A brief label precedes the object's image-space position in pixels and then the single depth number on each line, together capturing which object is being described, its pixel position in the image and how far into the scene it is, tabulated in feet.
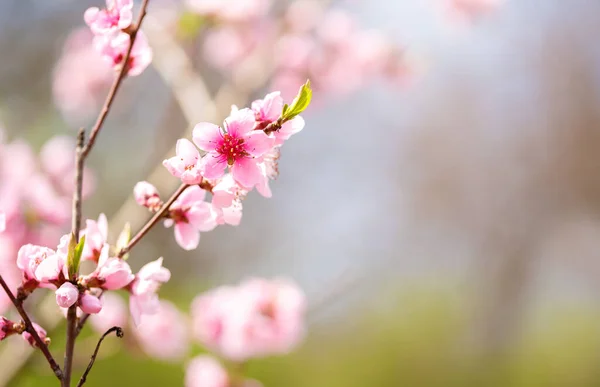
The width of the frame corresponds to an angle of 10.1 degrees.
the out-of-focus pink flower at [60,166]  6.51
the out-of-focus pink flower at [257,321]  6.26
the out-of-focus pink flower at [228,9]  7.73
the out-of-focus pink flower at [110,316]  6.32
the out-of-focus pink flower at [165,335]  6.67
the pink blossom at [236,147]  4.36
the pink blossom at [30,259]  4.36
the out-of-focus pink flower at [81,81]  10.27
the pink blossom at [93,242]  4.44
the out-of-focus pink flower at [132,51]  4.57
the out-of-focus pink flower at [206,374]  6.09
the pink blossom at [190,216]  4.48
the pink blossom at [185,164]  4.36
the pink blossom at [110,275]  4.36
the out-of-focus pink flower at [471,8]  10.87
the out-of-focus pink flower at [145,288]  4.44
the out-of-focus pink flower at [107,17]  4.51
